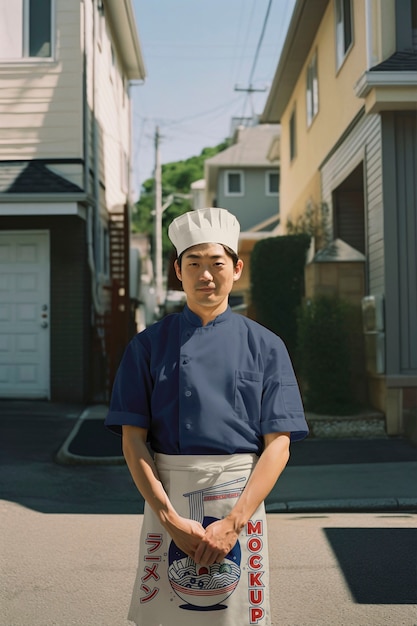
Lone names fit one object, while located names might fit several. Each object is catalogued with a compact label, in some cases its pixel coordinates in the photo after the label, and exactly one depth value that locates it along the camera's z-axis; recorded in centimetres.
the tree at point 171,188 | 6775
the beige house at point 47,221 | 1327
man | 257
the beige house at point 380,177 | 1024
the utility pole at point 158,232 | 3794
